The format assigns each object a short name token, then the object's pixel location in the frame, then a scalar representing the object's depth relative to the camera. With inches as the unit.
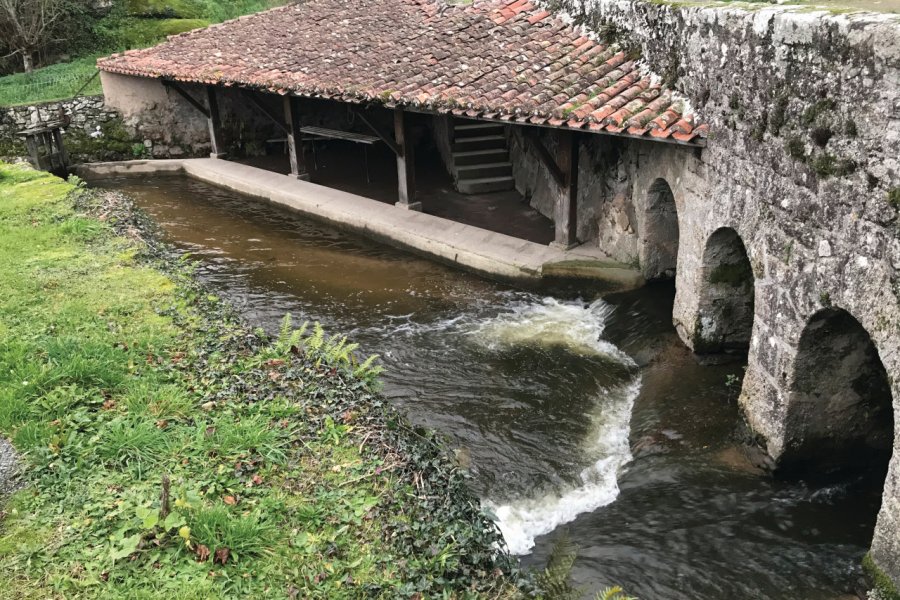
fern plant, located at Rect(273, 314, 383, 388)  272.1
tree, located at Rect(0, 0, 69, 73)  841.5
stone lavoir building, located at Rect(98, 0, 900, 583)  207.9
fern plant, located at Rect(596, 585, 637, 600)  173.3
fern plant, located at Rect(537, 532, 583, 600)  184.1
